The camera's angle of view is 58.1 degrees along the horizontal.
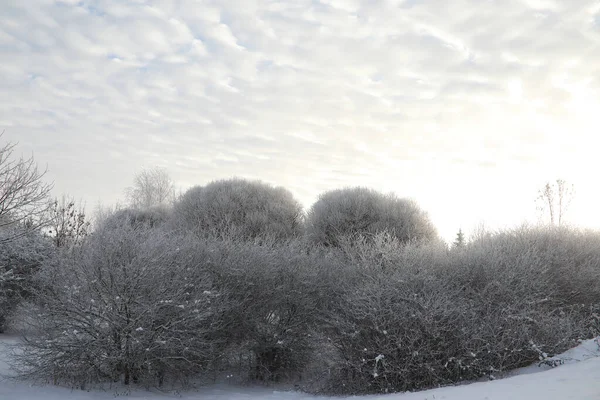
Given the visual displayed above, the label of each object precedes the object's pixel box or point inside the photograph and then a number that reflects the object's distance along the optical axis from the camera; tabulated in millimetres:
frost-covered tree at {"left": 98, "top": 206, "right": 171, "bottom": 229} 25141
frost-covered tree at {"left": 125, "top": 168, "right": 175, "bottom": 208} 43500
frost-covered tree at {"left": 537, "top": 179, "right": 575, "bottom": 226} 35938
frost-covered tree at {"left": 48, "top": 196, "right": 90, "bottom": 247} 21375
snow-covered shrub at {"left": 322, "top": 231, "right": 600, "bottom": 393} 11070
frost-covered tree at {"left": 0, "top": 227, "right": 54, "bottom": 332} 17297
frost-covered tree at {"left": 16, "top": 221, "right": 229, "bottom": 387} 10773
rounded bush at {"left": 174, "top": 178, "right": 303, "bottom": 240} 19359
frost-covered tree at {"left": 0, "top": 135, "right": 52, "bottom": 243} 13625
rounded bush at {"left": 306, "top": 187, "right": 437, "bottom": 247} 19094
